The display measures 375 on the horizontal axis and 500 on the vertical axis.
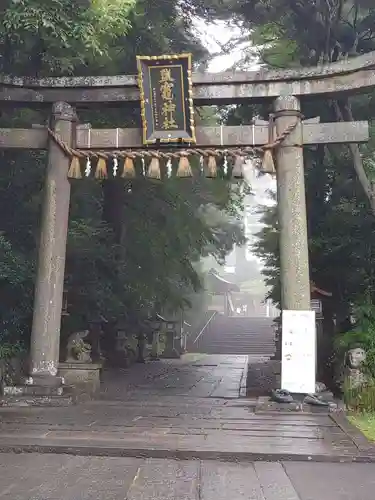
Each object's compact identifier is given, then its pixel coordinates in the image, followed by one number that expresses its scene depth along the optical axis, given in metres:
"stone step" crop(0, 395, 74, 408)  10.20
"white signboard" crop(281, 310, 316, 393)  10.04
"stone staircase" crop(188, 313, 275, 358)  32.00
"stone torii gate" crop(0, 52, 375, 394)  10.80
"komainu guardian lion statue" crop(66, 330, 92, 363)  13.36
